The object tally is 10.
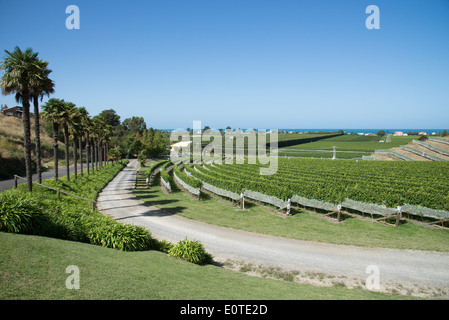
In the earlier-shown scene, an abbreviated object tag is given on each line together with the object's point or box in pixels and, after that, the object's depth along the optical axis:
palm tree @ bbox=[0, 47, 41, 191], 18.64
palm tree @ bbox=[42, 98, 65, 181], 27.80
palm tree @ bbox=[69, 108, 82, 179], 29.34
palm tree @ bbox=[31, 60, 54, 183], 20.10
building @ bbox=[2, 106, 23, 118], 73.18
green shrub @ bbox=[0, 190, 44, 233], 9.88
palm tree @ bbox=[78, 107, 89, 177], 35.37
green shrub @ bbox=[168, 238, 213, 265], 11.27
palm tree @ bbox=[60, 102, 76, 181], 28.24
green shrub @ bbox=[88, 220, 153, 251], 11.15
